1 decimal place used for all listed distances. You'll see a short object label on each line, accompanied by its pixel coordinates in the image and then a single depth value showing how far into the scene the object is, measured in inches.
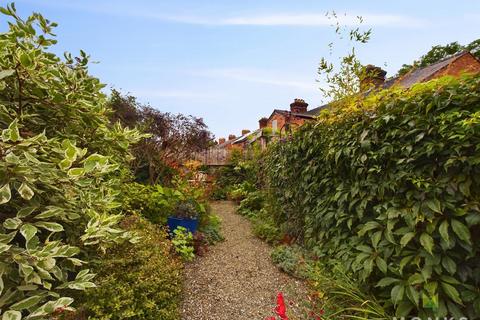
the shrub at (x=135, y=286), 78.5
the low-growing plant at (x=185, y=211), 178.5
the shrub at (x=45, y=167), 52.6
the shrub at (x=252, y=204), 289.2
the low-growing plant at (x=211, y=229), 191.5
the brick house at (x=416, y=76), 409.8
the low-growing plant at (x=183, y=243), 145.2
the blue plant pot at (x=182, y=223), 172.2
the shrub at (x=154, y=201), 165.9
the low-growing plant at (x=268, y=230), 191.1
